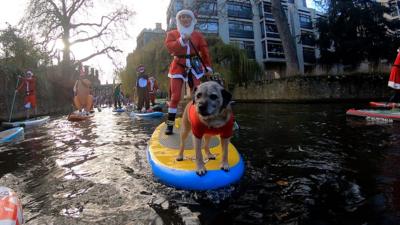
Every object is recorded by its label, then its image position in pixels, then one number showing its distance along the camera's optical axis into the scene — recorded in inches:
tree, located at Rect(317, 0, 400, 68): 1165.1
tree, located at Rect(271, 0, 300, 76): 740.0
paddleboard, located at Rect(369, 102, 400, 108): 354.9
